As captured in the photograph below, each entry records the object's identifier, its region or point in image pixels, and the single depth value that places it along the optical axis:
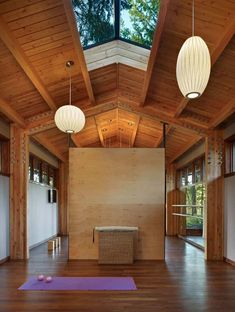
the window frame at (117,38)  4.89
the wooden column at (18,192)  6.37
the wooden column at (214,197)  6.40
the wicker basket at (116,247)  6.05
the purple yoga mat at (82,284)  4.36
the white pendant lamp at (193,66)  2.48
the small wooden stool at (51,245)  7.56
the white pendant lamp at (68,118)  4.72
